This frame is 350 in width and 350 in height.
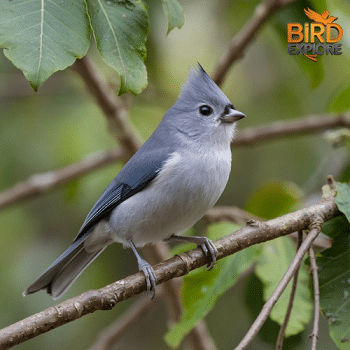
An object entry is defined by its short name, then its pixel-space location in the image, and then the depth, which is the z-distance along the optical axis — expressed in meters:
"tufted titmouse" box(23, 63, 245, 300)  4.29
